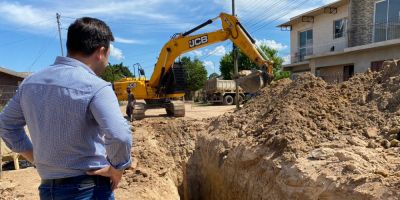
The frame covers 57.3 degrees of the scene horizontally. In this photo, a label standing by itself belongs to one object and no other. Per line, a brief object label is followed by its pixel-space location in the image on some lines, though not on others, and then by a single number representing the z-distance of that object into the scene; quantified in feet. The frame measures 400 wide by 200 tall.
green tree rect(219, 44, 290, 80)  102.46
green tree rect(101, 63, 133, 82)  124.86
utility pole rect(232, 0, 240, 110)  48.96
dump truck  88.84
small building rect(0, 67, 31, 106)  93.40
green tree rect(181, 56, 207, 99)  149.20
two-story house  57.00
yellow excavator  42.28
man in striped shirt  6.55
